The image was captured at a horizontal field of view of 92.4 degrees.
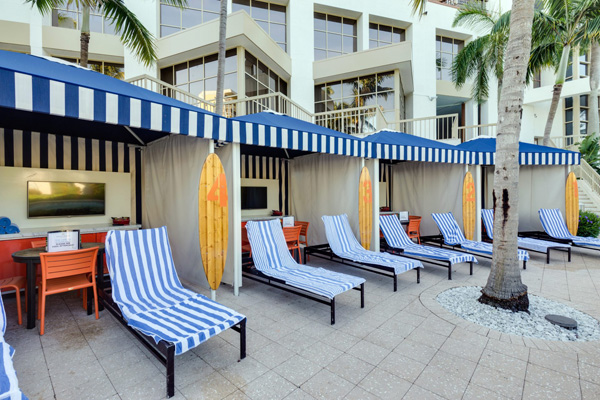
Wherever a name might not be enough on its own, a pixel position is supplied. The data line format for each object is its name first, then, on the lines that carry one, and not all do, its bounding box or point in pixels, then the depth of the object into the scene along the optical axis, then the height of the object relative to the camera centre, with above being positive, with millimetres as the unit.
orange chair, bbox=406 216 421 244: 7836 -866
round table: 3330 -968
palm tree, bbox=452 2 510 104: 12320 +6440
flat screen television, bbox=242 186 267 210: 7895 -30
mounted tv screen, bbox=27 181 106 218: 5164 -49
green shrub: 8688 -893
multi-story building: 10602 +5872
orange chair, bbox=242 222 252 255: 6159 -1043
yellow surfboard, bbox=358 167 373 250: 6406 -295
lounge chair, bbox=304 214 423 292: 4824 -1128
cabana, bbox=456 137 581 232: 7926 +669
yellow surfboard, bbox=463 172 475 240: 7766 -281
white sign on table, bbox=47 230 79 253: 3609 -572
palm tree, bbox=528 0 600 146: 8594 +5338
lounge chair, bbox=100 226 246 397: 2389 -1141
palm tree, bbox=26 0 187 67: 6816 +4378
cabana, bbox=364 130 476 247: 6805 +667
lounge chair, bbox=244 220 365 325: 3722 -1160
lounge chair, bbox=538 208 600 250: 7085 -929
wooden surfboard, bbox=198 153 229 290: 4191 -296
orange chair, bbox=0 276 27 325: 3341 -1047
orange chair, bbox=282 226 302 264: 6027 -821
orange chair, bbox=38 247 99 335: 3264 -878
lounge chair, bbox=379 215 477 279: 5332 -1095
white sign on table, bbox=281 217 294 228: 5954 -541
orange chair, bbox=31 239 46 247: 4243 -691
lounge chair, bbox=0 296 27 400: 1473 -1015
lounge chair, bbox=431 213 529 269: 6296 -1025
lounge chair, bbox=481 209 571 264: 6457 -1140
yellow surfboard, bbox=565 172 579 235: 8352 -280
